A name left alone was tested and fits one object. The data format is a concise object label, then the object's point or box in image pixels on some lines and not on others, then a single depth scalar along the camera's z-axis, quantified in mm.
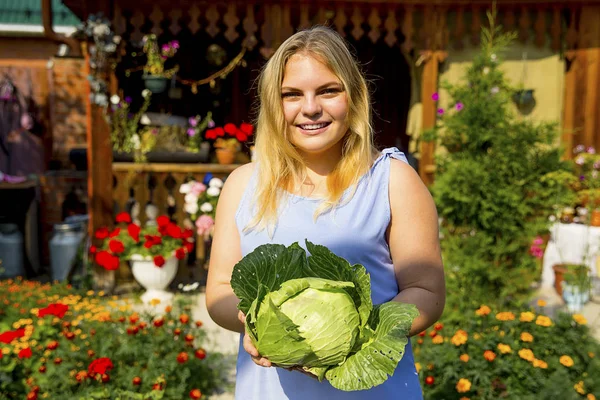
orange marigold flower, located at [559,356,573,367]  3205
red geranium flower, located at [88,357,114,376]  3033
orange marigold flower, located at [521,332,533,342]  3322
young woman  1670
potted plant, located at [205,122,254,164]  6574
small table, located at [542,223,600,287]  6410
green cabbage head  1430
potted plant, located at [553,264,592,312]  5414
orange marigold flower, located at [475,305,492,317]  3648
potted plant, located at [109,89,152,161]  6547
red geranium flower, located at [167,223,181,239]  5977
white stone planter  6039
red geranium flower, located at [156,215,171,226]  6035
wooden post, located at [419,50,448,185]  6848
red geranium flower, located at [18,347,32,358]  3233
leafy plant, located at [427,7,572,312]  5039
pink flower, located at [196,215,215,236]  6266
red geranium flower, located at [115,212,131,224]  5934
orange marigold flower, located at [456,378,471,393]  3117
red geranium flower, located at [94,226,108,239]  5789
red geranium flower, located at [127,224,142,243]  5941
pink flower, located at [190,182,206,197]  6324
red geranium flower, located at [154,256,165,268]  5689
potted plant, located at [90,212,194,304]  5973
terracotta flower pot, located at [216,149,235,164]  6887
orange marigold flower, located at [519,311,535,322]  3471
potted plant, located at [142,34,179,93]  6785
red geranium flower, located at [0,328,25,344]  3357
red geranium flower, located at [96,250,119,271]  5602
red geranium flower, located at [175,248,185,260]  5992
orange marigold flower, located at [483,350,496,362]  3230
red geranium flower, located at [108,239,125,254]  5777
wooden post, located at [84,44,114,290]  6449
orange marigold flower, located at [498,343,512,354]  3266
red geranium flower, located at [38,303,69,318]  3576
